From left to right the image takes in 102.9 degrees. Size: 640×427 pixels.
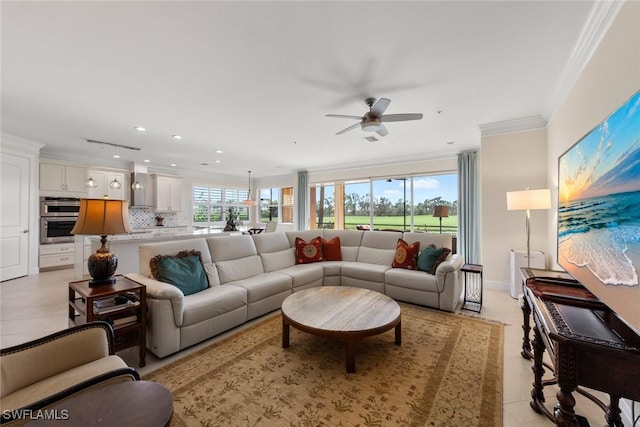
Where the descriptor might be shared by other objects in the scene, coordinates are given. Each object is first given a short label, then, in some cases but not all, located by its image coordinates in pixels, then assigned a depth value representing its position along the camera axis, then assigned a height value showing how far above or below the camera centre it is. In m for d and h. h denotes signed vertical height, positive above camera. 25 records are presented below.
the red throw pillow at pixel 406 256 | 3.75 -0.62
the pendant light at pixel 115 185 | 5.63 +0.67
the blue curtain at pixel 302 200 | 8.27 +0.49
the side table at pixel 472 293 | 3.38 -1.21
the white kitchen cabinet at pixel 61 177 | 5.41 +0.81
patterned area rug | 1.61 -1.26
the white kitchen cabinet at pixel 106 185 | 6.12 +0.73
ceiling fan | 2.76 +1.10
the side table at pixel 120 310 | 2.02 -0.77
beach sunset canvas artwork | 1.20 +0.07
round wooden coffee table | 2.07 -0.91
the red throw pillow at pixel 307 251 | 4.29 -0.63
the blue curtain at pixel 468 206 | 5.37 +0.21
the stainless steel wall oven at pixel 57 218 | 5.38 -0.09
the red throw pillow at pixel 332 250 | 4.52 -0.63
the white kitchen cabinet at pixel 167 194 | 7.12 +0.60
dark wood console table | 1.06 -0.59
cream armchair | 1.08 -0.75
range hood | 6.68 +0.59
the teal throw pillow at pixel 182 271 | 2.58 -0.59
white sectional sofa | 2.28 -0.83
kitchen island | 3.97 -0.56
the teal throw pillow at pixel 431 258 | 3.49 -0.60
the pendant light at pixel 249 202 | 8.55 +0.41
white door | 4.58 -0.04
